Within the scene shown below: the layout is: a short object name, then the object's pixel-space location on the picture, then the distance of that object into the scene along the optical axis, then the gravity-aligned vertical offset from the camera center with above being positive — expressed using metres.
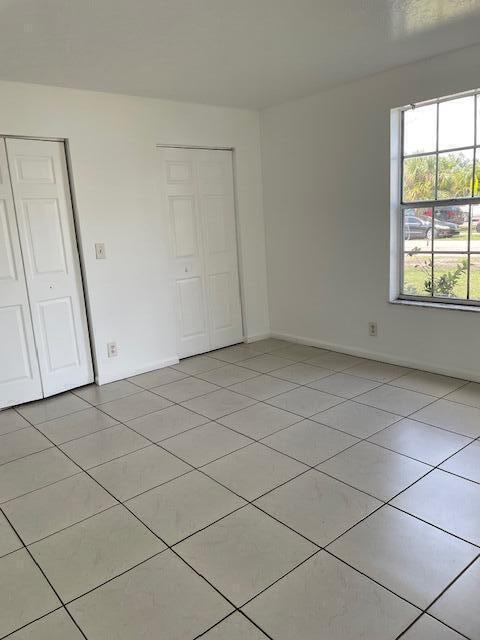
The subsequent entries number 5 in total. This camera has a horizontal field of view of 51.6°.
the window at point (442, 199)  3.46 +0.07
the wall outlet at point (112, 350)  4.06 -0.97
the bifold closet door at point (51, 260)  3.54 -0.20
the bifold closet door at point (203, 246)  4.41 -0.20
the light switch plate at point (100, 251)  3.88 -0.16
